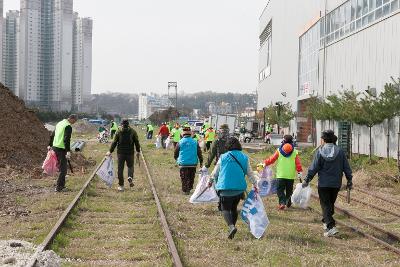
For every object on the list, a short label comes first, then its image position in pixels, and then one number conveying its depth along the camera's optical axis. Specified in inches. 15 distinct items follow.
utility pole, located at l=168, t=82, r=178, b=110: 4404.5
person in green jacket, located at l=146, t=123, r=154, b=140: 2010.3
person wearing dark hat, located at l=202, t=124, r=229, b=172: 511.2
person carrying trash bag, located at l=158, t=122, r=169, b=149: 1473.2
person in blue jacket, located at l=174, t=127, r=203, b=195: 563.8
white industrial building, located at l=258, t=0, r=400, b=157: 1097.6
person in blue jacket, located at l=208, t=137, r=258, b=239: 356.8
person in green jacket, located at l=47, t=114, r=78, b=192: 567.2
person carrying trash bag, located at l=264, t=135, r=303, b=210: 477.4
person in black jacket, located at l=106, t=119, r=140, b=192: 595.8
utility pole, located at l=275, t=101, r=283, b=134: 2013.0
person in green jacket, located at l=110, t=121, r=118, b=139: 1738.1
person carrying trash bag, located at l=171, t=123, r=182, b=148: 1232.2
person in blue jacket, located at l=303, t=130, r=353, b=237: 375.2
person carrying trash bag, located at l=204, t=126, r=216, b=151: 1154.7
